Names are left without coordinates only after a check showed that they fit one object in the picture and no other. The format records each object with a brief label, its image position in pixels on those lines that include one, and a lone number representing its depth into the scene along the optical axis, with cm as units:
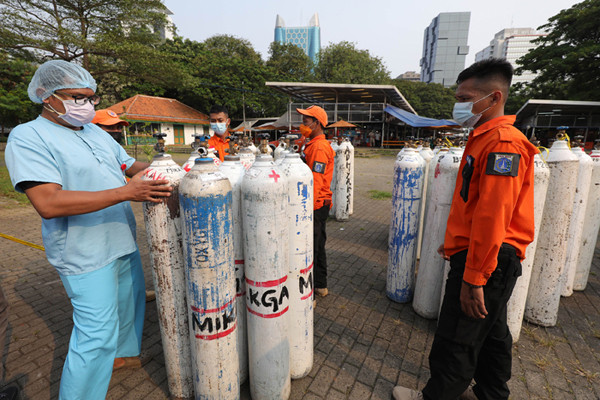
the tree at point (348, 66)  4191
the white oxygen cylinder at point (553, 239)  280
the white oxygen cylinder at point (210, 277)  165
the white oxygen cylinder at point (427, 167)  420
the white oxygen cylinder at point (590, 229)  342
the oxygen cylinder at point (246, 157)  265
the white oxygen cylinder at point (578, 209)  312
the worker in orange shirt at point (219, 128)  455
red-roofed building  2888
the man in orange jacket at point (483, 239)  159
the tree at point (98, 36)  1380
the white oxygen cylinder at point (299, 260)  221
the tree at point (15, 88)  1295
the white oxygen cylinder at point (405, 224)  334
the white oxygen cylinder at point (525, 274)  255
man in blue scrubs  162
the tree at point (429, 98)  4809
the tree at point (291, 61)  4131
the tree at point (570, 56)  2172
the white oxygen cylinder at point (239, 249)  205
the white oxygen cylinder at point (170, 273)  183
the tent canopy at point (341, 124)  2082
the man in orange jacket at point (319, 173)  333
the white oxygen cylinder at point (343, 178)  657
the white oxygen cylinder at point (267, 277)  186
